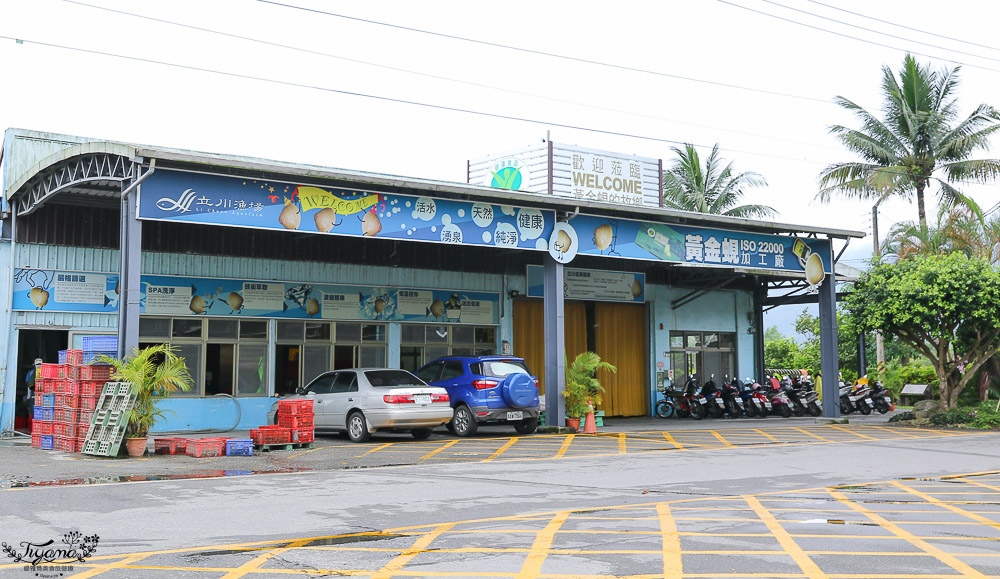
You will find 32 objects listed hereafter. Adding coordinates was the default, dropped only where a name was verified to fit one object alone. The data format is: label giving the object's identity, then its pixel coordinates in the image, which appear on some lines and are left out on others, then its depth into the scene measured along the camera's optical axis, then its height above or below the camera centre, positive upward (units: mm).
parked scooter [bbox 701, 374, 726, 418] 26578 -1191
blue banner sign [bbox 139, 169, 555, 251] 15641 +2824
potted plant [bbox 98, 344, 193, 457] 14547 -346
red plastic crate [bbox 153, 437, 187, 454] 15234 -1408
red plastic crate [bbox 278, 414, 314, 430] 16359 -1083
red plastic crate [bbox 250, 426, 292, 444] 16062 -1303
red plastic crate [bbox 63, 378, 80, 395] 15477 -417
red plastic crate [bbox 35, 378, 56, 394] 16359 -433
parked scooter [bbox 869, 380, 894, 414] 28156 -1189
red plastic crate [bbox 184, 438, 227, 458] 14836 -1400
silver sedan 17016 -817
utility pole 35062 +400
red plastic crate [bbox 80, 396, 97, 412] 15188 -693
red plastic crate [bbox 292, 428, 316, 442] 16344 -1324
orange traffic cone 20234 -1445
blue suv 18672 -632
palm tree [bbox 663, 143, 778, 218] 43531 +8343
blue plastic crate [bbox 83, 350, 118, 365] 15430 +95
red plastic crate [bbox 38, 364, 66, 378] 16081 -162
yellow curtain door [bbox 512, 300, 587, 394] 24953 +753
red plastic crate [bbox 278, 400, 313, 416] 16453 -850
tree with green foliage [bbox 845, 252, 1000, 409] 21453 +1196
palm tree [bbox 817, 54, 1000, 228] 32812 +7922
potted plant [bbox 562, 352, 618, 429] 20438 -655
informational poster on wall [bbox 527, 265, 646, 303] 24516 +2106
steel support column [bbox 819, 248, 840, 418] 24594 +341
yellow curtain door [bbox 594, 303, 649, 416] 26688 +160
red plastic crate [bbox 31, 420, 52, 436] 16297 -1163
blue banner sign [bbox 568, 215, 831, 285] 20984 +2806
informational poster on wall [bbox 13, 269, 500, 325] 18750 +1424
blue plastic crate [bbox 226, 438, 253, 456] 15255 -1439
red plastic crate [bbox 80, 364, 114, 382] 15250 -174
